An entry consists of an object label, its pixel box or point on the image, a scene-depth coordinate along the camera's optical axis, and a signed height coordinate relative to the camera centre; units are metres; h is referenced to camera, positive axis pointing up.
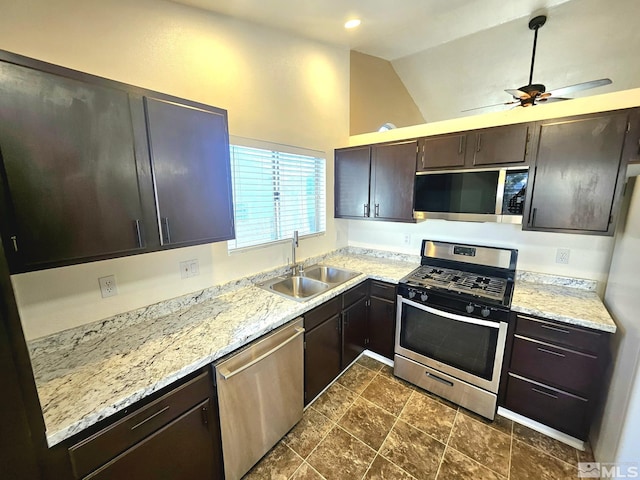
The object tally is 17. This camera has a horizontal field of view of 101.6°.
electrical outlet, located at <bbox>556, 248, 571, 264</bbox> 2.13 -0.44
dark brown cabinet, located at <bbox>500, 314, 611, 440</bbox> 1.65 -1.14
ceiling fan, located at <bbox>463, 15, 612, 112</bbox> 2.54 +1.12
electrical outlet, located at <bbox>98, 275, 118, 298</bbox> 1.45 -0.47
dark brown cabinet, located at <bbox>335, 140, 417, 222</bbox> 2.47 +0.20
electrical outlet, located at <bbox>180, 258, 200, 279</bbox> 1.78 -0.46
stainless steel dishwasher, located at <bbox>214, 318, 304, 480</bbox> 1.40 -1.15
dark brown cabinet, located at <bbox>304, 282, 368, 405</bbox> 1.96 -1.14
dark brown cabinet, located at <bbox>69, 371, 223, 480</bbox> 0.97 -1.01
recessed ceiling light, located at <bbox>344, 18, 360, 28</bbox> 2.16 +1.49
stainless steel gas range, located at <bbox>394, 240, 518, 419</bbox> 1.93 -0.97
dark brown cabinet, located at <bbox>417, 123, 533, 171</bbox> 1.92 +0.42
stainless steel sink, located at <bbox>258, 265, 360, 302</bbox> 2.27 -0.73
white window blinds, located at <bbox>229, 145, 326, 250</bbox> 2.09 +0.06
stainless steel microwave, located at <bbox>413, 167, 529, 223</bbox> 1.97 +0.05
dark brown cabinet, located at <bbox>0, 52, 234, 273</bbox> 0.93 +0.15
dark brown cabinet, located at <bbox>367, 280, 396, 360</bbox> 2.42 -1.10
